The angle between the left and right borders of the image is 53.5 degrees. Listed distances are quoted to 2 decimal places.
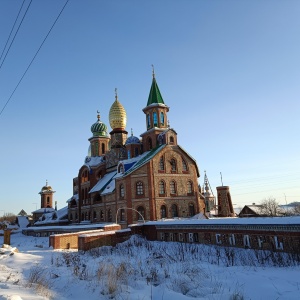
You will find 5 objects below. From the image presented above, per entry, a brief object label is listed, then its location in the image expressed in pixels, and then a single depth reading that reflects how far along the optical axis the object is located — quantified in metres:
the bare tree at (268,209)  45.90
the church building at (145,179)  32.06
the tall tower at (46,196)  73.06
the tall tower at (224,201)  36.88
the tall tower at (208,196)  60.84
